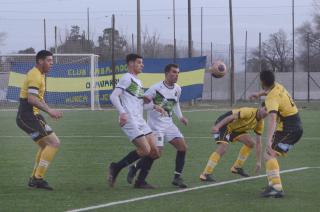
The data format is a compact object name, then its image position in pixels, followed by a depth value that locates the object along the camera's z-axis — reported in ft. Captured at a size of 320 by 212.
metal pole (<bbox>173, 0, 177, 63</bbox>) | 173.15
